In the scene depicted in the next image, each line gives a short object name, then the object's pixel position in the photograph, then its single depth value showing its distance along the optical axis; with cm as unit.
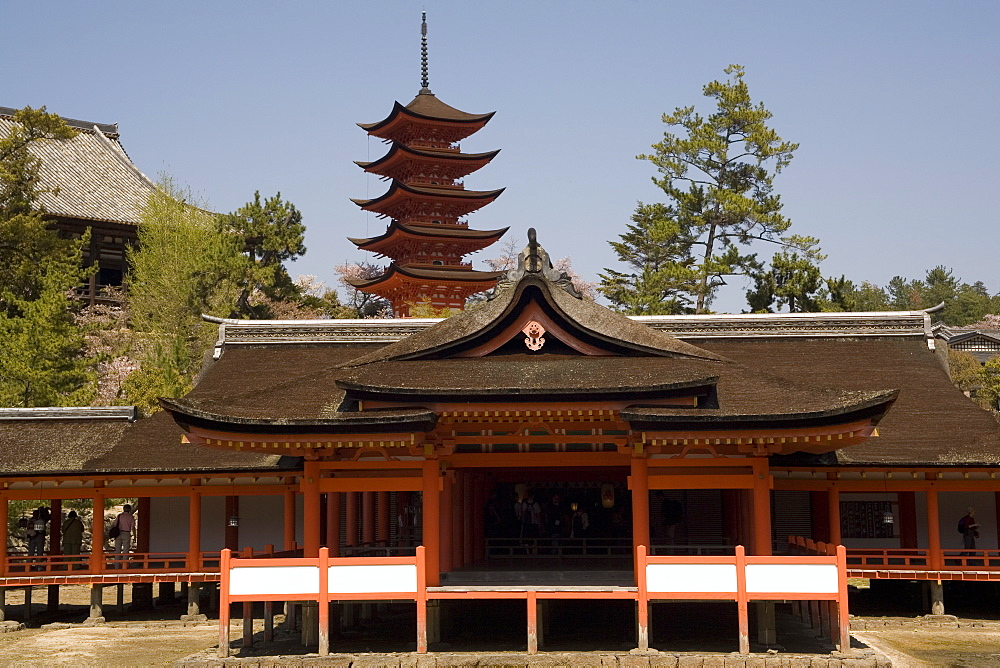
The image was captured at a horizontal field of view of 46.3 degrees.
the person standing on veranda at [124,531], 2622
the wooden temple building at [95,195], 5709
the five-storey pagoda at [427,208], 5906
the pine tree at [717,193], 5703
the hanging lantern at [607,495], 2661
